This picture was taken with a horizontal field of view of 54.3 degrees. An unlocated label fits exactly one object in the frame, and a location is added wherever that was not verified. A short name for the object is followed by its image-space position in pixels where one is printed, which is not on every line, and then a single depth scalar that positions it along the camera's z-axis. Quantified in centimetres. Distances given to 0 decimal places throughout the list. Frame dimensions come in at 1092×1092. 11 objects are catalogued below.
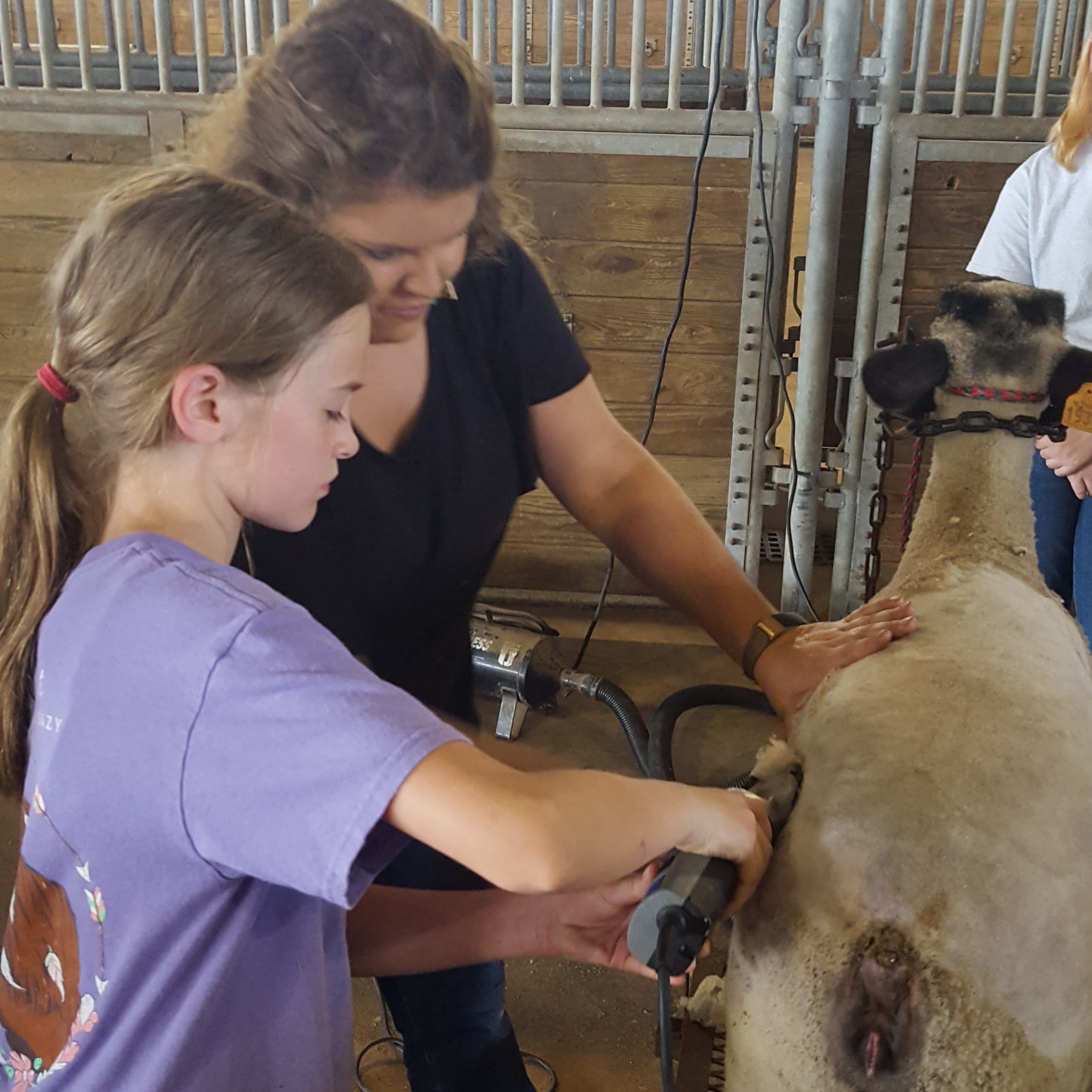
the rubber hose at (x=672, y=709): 187
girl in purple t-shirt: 61
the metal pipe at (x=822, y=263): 236
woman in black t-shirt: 88
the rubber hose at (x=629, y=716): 227
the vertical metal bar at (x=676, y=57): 248
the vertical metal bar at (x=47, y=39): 264
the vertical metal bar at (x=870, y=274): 243
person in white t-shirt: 179
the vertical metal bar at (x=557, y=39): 253
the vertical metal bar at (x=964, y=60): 244
